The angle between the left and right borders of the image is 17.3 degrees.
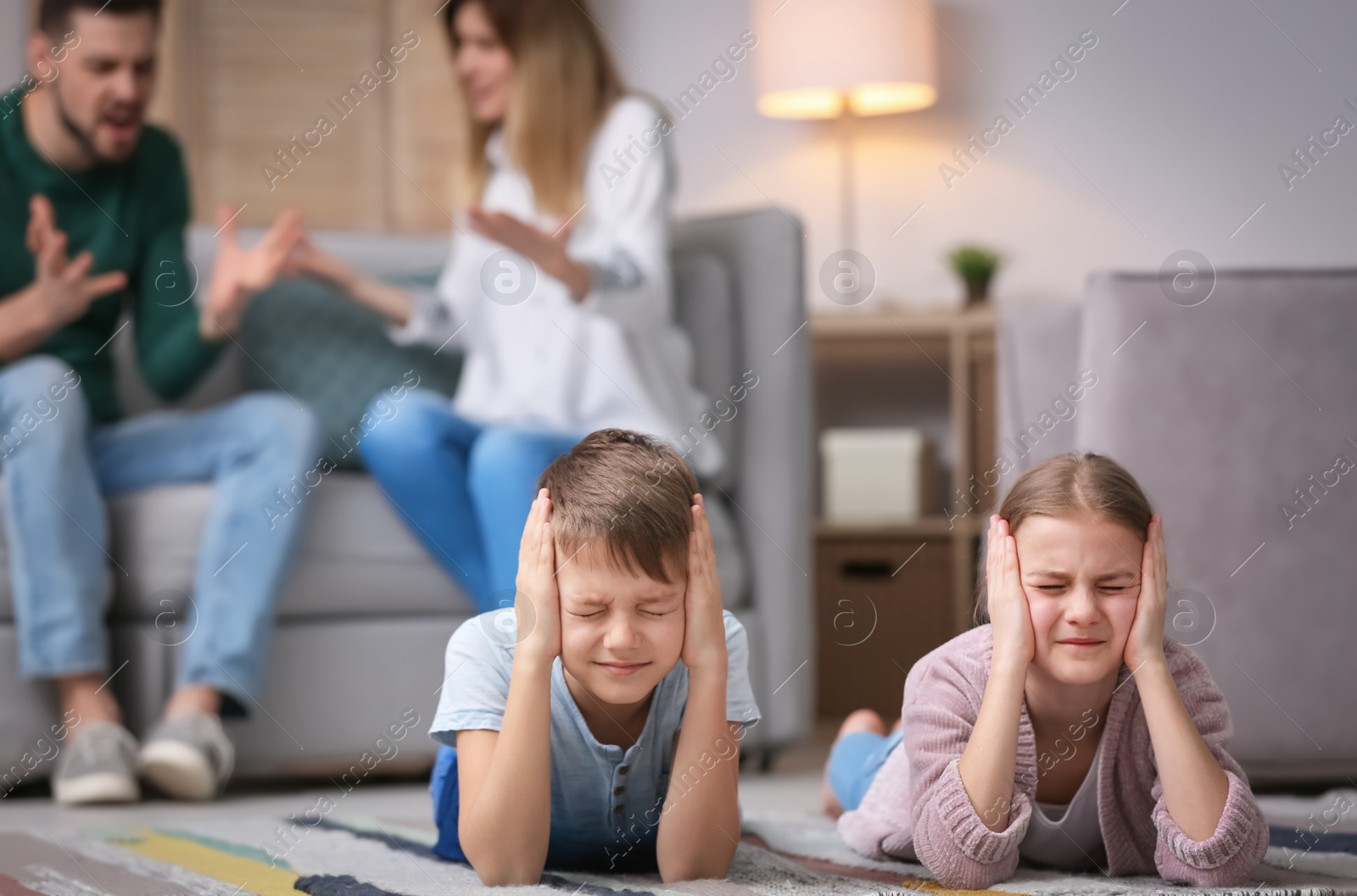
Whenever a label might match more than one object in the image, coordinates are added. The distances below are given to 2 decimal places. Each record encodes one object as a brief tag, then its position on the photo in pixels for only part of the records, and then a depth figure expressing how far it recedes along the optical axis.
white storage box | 6.68
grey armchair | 4.15
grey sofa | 4.38
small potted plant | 6.94
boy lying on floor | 3.45
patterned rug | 3.50
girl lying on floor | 3.48
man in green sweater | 4.27
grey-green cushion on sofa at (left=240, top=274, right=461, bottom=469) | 4.96
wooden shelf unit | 6.45
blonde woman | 4.43
